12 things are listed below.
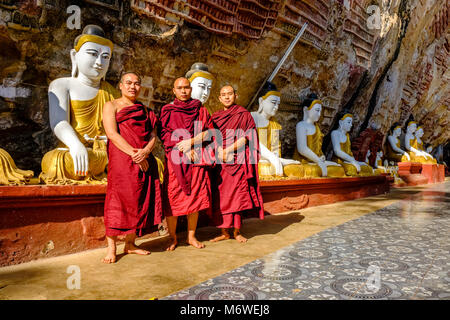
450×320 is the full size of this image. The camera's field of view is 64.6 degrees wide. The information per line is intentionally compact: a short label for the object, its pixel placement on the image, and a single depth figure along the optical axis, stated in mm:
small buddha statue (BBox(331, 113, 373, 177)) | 7227
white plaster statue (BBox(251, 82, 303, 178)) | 5281
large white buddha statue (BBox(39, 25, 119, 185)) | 2965
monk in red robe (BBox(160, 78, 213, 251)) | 2990
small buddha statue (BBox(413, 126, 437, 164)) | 12305
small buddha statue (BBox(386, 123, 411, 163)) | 11789
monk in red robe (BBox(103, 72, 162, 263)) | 2662
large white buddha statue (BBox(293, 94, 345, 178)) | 6133
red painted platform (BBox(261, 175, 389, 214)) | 4957
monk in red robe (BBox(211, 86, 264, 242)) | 3346
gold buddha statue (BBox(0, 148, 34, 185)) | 2600
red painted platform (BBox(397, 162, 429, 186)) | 11266
